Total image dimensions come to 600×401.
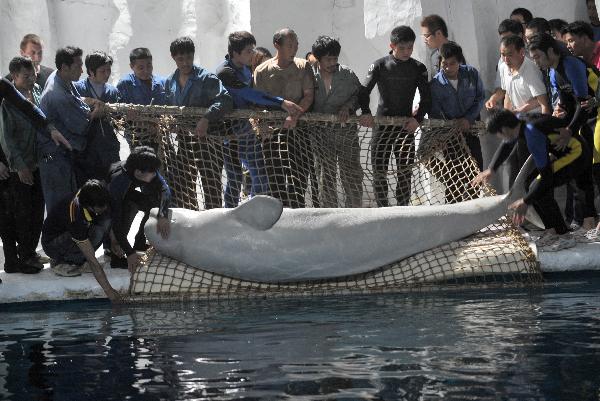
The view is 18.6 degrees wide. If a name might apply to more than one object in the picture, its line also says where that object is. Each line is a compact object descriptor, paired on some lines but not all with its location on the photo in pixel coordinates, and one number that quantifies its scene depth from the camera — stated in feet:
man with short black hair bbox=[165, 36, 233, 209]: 54.17
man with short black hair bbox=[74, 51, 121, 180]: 53.18
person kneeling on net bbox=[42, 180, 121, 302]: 47.72
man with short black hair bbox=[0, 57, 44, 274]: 50.95
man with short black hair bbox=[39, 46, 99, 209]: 51.81
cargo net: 50.52
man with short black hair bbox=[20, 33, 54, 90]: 59.16
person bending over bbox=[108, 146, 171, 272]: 49.27
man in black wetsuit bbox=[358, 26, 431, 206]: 56.45
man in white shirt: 57.57
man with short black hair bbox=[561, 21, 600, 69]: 55.59
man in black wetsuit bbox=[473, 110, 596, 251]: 50.56
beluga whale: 49.70
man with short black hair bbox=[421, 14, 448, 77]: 60.75
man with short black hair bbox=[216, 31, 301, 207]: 55.33
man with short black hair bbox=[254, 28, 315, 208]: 55.63
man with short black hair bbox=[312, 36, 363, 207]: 56.49
